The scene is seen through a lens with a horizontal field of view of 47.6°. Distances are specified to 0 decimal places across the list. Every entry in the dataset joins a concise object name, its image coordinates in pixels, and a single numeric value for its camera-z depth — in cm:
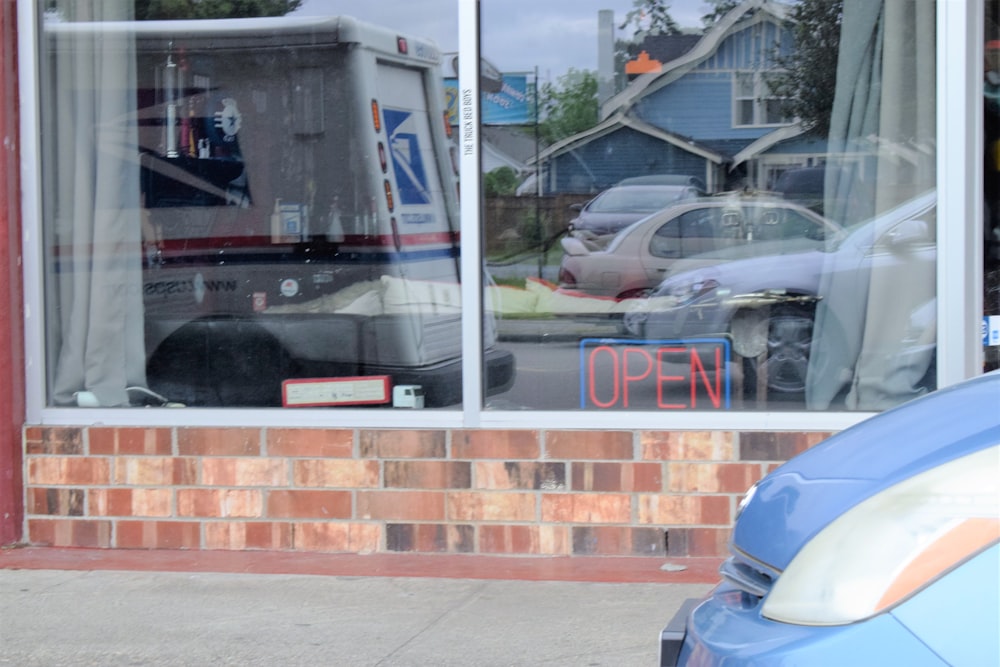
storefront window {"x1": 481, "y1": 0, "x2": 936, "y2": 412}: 576
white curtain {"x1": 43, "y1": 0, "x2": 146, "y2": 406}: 626
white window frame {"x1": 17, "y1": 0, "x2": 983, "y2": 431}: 552
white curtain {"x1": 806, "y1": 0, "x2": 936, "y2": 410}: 569
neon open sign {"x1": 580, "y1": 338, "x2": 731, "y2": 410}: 589
